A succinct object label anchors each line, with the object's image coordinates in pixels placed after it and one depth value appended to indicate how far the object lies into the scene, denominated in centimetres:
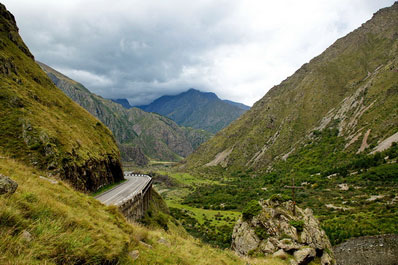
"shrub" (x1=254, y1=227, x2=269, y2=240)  2598
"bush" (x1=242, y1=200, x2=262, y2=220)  2948
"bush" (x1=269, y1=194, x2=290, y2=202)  2919
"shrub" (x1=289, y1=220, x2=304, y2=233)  2444
